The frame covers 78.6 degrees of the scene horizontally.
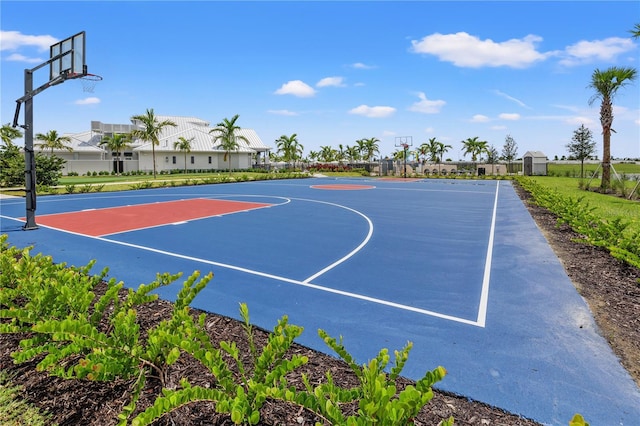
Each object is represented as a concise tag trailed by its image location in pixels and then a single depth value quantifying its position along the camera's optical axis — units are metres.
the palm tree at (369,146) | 81.59
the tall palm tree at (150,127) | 47.25
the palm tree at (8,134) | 43.69
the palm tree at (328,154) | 90.19
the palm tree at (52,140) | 52.81
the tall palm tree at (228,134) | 51.31
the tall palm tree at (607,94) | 24.39
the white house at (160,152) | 53.81
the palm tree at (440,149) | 78.25
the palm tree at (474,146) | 73.38
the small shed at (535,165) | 51.19
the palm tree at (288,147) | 65.12
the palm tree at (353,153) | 84.94
